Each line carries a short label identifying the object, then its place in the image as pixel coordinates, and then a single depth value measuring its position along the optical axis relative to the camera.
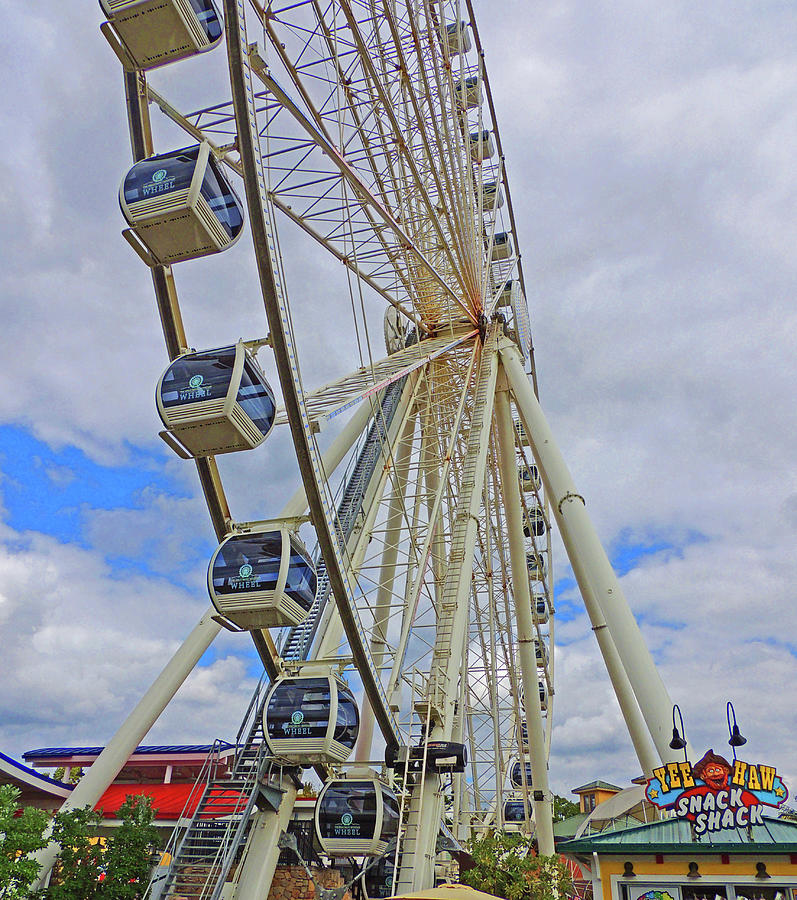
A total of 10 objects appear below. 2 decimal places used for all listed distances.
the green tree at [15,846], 10.11
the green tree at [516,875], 13.93
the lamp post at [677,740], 11.23
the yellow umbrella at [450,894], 9.57
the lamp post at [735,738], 10.90
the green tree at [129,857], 12.05
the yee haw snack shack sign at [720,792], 10.57
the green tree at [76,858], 11.48
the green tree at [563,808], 47.00
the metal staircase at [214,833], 11.41
